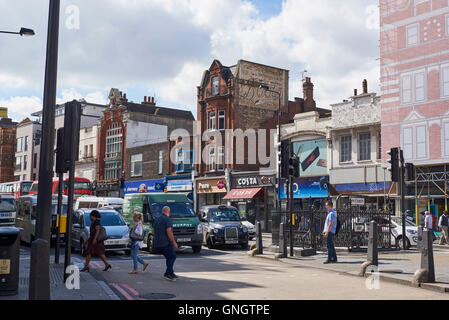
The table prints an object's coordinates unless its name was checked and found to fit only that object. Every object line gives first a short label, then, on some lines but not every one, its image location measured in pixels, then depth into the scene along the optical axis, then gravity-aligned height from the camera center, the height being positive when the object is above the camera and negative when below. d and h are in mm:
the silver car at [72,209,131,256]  17844 -912
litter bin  8820 -1021
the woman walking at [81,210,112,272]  13164 -1006
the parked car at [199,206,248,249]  21469 -881
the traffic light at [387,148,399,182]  18841 +1685
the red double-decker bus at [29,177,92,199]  38125 +1289
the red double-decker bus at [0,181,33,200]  39750 +1250
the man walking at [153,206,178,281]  11273 -812
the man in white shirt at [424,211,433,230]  23456 -497
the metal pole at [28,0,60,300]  7996 +1205
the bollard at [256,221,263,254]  18280 -1133
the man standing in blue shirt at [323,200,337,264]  14945 -641
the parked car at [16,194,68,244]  21516 -537
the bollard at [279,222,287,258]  17000 -1200
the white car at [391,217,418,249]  20922 -1005
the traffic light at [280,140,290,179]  17297 +1727
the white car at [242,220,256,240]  27427 -1214
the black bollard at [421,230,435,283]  10422 -949
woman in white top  12789 -970
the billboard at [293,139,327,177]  35156 +3598
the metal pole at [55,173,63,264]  12984 -461
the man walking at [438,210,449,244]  23516 -765
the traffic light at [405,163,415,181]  19958 +1491
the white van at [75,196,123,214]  29042 +133
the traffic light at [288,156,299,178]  17219 +1387
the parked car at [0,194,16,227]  23422 -321
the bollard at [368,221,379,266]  12477 -946
